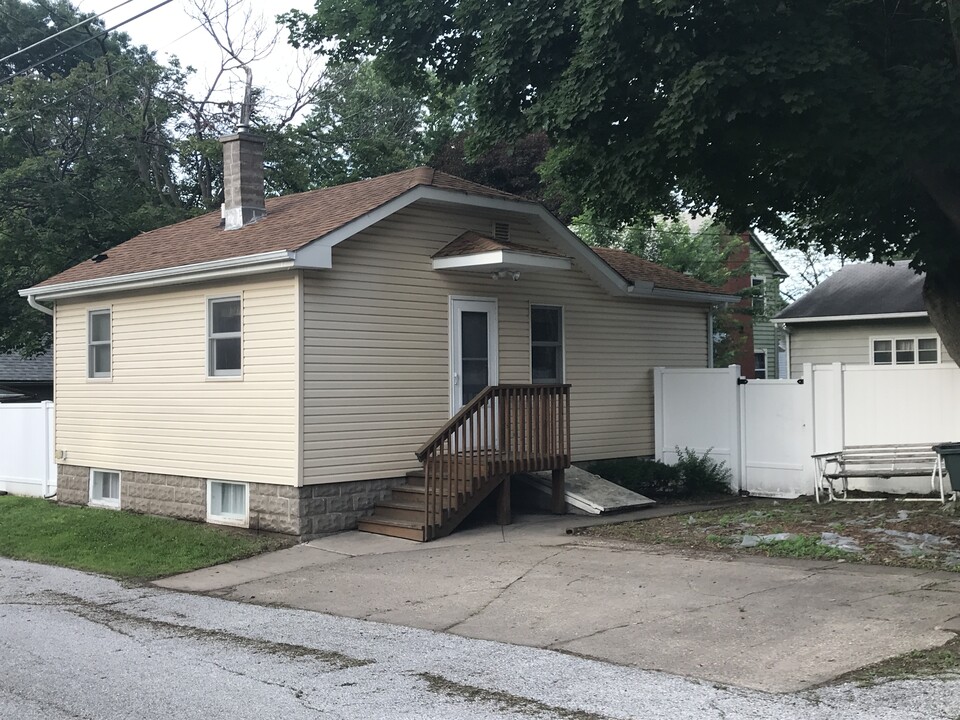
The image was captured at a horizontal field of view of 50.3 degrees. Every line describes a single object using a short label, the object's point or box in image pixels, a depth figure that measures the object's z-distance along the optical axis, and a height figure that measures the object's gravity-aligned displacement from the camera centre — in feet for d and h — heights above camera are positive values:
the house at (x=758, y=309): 92.58 +6.78
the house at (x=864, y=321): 69.92 +4.08
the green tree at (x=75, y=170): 76.64 +18.33
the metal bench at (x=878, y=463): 44.04 -3.75
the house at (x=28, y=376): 94.48 +1.04
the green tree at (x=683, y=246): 85.10 +11.36
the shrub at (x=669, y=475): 50.19 -4.71
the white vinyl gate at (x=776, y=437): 48.85 -2.82
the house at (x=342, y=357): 41.19 +1.24
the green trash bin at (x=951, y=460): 39.50 -3.19
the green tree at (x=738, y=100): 32.94 +9.43
